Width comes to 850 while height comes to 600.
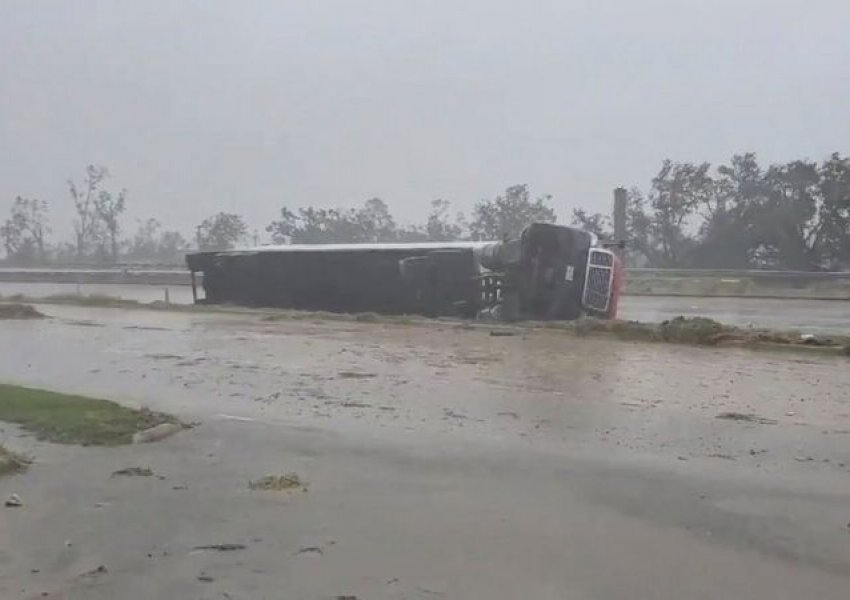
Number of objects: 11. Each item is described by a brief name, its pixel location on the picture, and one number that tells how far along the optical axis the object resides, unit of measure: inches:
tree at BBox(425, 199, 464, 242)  2340.1
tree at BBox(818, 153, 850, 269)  1443.2
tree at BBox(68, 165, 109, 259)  2679.6
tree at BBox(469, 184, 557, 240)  2068.2
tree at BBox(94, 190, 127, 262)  2628.0
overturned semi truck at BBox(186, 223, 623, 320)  858.1
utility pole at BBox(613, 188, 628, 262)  1663.4
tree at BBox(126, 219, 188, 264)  2832.2
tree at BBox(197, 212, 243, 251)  2420.0
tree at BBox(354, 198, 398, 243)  2370.3
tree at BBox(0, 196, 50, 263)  2807.6
